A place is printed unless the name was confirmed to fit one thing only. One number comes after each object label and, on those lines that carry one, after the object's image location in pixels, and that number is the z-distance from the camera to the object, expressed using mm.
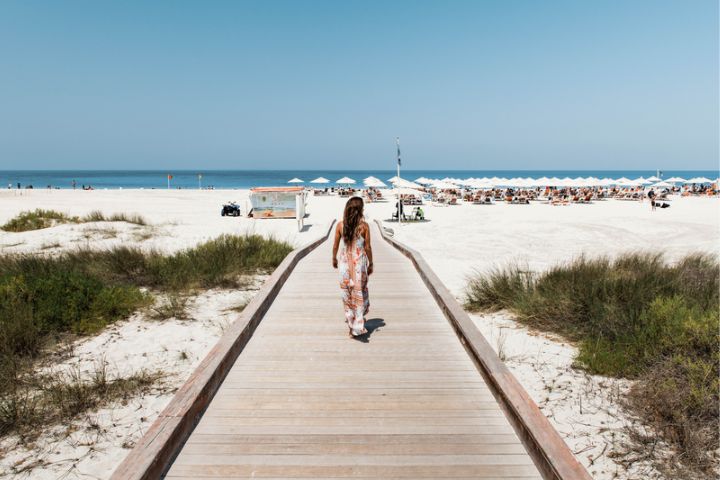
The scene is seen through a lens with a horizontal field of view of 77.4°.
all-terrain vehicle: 23672
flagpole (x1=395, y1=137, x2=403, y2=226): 21378
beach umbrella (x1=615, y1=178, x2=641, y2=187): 42744
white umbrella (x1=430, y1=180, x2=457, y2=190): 42441
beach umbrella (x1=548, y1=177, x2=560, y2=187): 38947
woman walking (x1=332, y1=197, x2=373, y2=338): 4473
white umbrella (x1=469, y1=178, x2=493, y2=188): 40344
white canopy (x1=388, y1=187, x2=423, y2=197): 27609
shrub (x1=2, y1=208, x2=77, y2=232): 15344
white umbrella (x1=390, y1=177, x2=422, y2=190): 35262
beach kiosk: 22703
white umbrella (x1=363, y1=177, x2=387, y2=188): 38500
